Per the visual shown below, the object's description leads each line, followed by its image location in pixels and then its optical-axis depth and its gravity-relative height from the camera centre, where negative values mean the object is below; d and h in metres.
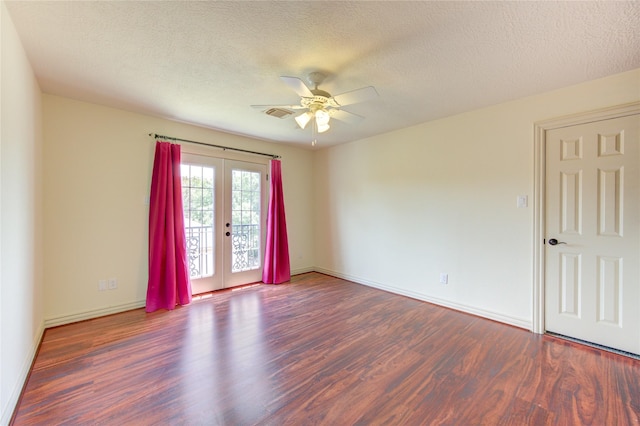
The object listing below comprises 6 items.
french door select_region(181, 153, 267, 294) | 3.90 -0.14
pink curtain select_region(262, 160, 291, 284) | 4.64 -0.49
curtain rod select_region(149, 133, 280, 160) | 3.52 +0.99
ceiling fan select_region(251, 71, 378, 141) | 2.12 +0.95
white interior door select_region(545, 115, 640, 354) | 2.37 -0.23
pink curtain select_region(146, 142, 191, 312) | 3.38 -0.33
